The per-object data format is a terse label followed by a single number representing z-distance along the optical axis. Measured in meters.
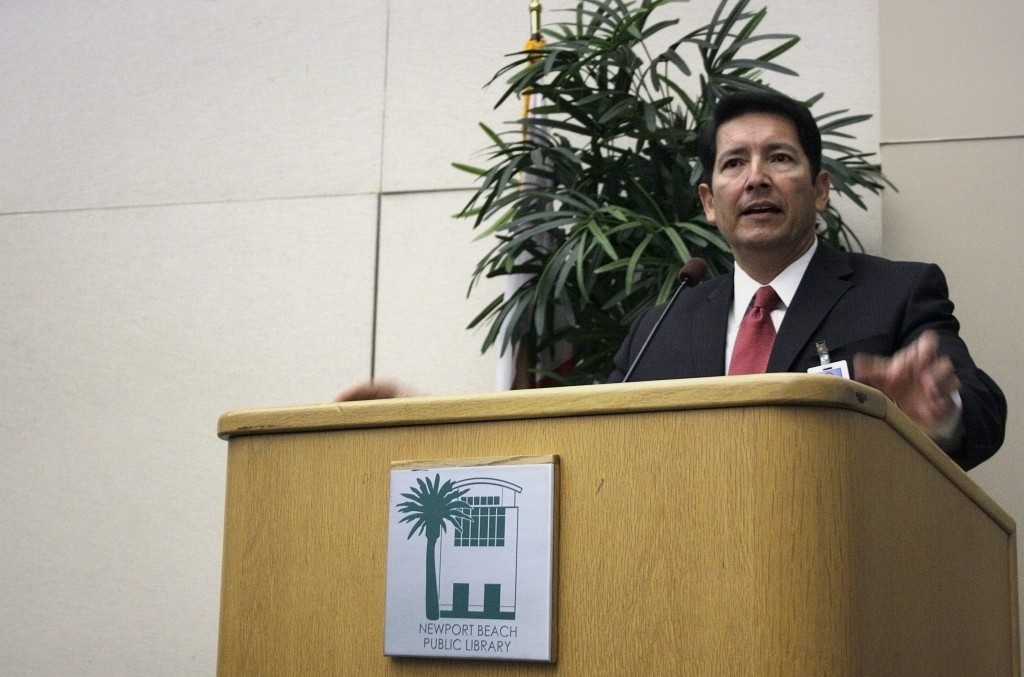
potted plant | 4.06
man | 3.19
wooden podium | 2.83
